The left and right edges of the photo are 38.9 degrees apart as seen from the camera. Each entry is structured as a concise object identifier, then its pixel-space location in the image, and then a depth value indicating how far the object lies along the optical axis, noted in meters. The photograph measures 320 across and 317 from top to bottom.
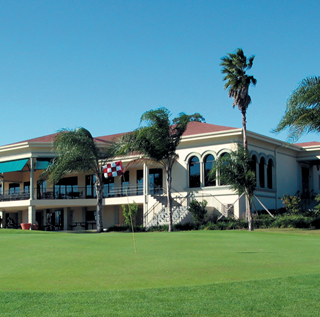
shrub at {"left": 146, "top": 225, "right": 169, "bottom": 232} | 30.62
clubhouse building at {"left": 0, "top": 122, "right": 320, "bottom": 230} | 32.88
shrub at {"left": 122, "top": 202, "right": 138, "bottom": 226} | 32.59
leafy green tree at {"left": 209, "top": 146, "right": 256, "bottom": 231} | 26.56
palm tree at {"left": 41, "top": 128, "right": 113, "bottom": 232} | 30.98
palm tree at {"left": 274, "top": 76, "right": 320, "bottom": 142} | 19.30
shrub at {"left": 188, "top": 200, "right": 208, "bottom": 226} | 30.44
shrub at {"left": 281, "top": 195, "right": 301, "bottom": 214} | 32.34
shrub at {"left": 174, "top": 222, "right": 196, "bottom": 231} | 29.64
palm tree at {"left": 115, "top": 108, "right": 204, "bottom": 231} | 27.94
